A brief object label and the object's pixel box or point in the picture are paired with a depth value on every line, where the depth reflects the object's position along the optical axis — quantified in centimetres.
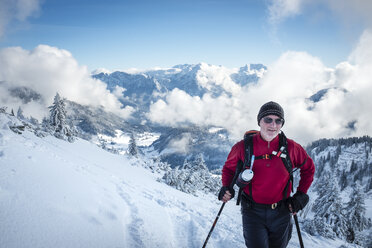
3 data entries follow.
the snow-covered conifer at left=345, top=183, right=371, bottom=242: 2354
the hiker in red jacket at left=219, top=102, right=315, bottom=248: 388
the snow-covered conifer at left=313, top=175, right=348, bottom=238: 2020
